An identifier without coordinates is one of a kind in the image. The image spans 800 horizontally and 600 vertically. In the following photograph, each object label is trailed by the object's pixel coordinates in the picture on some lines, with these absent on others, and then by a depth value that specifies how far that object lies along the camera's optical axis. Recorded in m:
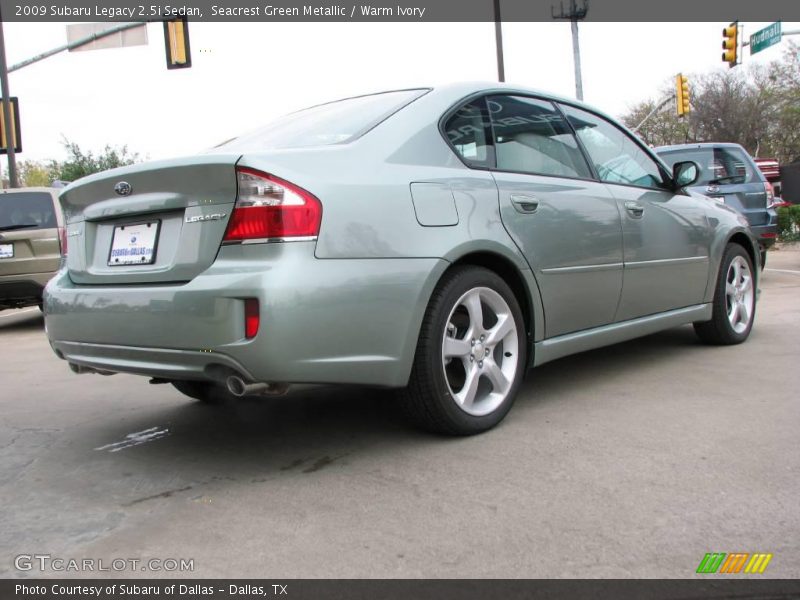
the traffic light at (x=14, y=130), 16.97
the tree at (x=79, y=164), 27.27
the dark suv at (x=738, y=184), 8.65
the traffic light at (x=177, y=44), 12.85
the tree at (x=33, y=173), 67.81
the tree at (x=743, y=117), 42.81
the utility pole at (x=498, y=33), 15.54
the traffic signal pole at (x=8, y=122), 16.09
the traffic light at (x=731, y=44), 16.84
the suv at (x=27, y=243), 8.14
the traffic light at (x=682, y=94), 21.84
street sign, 16.52
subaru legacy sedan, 2.60
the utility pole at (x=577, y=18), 21.94
